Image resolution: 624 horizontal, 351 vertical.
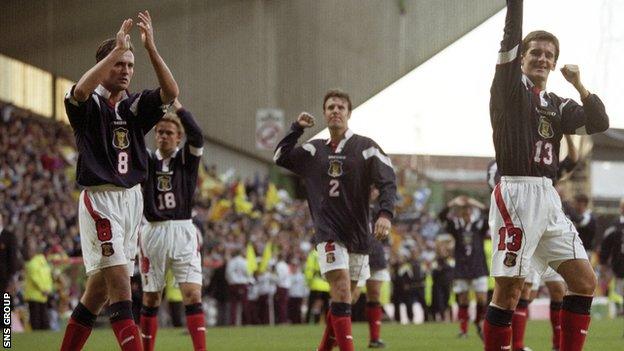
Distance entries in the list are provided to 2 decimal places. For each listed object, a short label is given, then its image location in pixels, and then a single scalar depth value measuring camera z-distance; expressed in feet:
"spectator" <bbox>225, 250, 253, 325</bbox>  83.89
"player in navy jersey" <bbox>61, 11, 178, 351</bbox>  25.63
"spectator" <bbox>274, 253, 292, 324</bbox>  87.76
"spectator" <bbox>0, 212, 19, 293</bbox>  62.95
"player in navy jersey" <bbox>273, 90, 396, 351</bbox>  33.55
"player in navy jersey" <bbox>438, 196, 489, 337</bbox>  59.98
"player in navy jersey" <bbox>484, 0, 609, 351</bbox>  25.88
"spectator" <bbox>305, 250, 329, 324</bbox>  85.35
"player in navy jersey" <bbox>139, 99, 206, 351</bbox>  36.14
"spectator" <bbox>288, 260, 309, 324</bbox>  89.35
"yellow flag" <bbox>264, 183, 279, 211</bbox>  109.81
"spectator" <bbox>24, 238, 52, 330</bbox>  70.93
